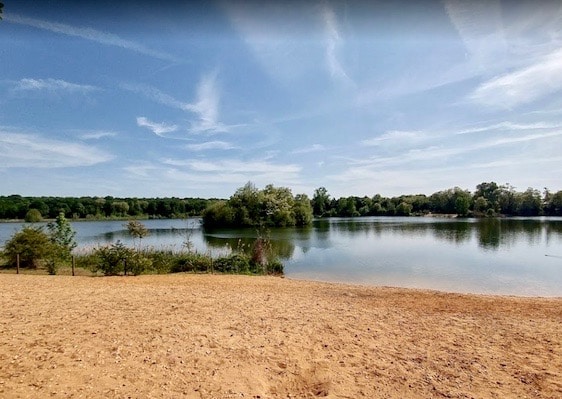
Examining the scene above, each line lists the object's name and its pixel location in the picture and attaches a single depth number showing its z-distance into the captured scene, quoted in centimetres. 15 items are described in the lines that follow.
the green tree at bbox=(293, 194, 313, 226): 6825
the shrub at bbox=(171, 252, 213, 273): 1797
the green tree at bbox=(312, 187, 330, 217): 11150
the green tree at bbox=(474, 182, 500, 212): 9170
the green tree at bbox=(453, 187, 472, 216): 9356
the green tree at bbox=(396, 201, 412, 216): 10731
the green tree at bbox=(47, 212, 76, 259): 1981
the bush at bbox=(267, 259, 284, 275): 1908
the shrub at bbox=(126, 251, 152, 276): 1592
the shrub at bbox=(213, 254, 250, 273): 1791
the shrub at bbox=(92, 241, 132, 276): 1575
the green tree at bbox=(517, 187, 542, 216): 9150
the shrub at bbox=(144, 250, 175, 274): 1756
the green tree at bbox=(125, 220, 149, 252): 2229
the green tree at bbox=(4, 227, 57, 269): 1692
